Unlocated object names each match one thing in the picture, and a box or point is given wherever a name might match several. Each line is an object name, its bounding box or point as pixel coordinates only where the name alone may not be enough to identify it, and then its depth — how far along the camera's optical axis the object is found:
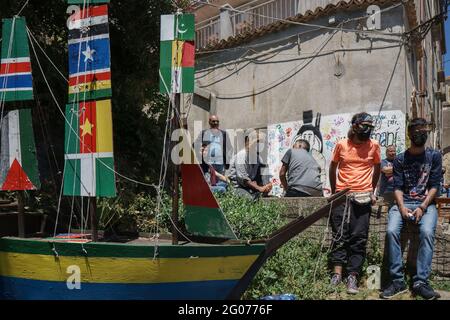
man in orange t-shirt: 5.55
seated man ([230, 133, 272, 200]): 7.38
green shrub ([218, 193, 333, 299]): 5.38
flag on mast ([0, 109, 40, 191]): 5.10
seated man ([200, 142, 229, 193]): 7.45
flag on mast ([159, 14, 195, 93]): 4.70
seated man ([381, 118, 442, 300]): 5.05
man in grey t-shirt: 6.93
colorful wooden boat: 4.26
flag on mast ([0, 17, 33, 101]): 5.11
